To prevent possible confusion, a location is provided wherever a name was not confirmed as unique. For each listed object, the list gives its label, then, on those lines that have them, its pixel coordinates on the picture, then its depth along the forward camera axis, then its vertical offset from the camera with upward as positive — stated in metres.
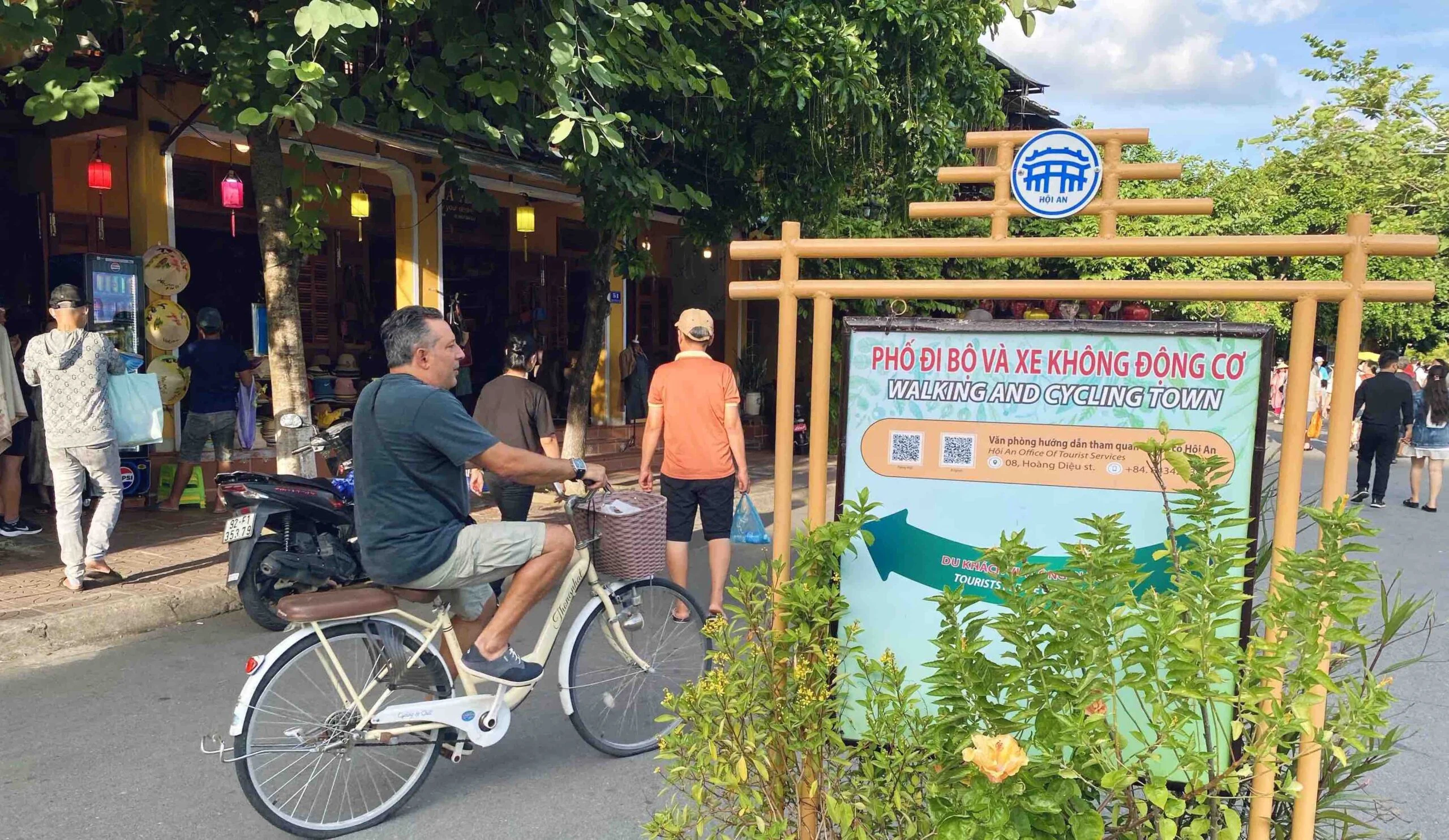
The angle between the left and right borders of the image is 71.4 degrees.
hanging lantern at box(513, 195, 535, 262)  12.08 +1.28
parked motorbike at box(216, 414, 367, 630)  5.31 -1.18
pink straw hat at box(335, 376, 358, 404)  11.59 -0.79
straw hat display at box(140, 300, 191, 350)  8.77 -0.07
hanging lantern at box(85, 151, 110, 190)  8.61 +1.19
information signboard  2.29 -0.22
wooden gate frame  2.19 +0.12
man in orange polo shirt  5.37 -0.59
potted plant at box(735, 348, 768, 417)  16.86 -0.71
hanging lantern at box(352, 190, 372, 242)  10.36 +1.20
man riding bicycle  3.33 -0.57
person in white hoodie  6.06 -0.59
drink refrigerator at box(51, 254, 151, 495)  8.16 +0.14
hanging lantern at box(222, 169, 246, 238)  9.20 +1.15
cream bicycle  3.29 -1.32
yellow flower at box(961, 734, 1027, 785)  1.91 -0.80
